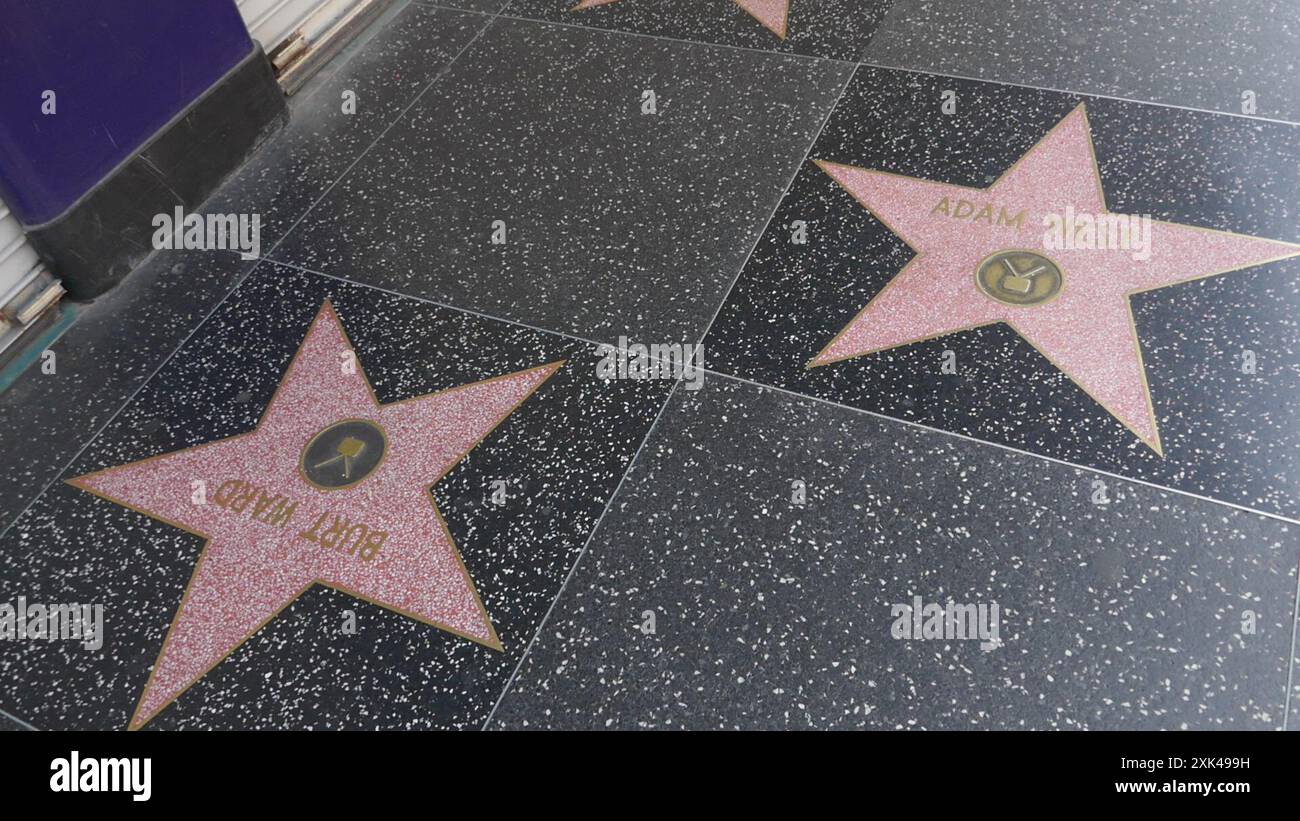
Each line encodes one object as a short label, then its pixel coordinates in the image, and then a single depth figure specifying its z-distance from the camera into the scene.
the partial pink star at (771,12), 2.28
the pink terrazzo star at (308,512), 1.37
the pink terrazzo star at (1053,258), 1.54
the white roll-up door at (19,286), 1.71
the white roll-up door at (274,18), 2.12
